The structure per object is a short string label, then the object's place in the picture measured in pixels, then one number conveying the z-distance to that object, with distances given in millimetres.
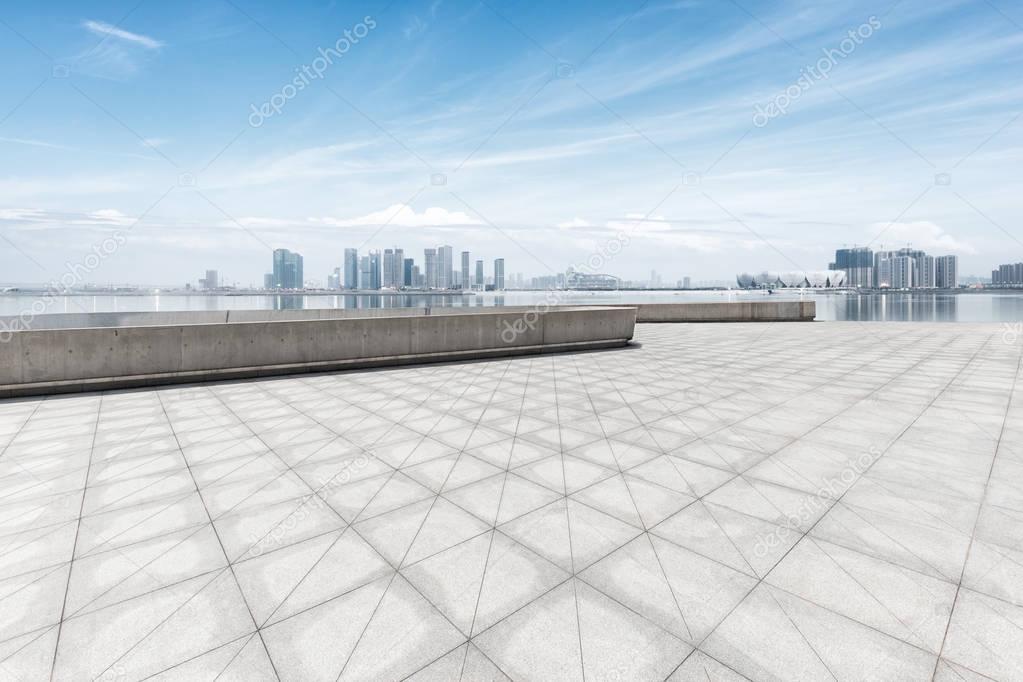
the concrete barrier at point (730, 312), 28750
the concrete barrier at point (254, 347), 9477
